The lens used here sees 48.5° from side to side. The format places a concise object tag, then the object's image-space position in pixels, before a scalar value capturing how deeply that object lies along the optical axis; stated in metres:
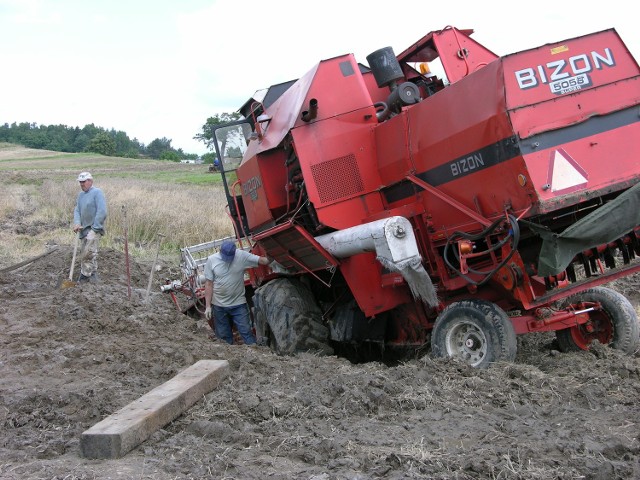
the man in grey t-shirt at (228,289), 8.80
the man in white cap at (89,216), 10.58
